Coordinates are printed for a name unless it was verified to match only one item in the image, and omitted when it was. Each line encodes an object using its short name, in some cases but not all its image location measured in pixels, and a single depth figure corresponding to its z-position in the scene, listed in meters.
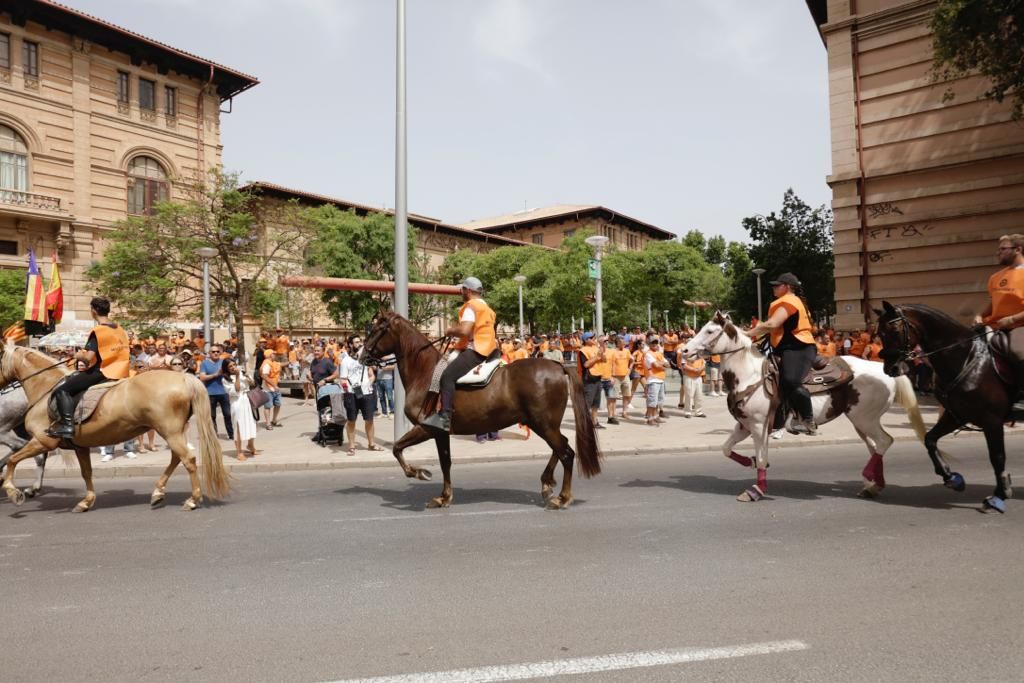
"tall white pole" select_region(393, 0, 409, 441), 13.24
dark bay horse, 6.99
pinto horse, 7.75
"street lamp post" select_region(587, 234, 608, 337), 17.98
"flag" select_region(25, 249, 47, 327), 20.02
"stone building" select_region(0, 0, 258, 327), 34.78
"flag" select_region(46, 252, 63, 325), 21.52
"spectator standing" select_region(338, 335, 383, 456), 12.84
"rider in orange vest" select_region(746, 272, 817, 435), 7.73
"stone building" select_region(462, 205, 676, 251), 78.12
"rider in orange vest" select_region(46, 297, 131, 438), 7.90
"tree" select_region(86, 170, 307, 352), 24.97
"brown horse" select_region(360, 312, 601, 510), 7.67
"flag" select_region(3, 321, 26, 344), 9.06
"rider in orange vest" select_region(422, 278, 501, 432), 7.63
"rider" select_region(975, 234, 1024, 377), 6.95
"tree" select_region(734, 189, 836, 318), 36.88
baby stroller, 13.02
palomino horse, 7.98
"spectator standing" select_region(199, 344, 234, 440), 14.04
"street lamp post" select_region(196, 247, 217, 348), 21.86
